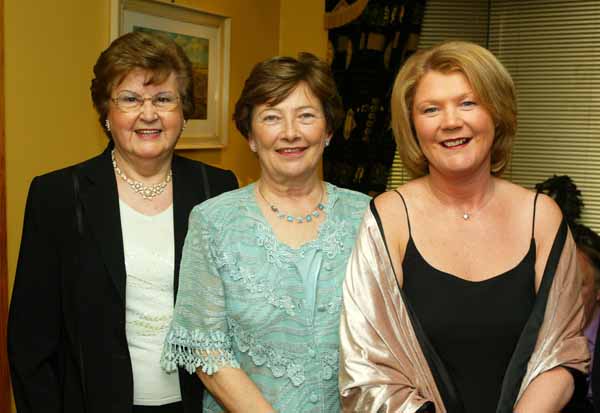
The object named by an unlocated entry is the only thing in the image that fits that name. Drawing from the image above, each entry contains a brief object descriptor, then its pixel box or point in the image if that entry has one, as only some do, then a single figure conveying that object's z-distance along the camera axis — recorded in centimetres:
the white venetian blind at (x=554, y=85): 426
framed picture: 338
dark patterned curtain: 422
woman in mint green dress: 173
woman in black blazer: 188
